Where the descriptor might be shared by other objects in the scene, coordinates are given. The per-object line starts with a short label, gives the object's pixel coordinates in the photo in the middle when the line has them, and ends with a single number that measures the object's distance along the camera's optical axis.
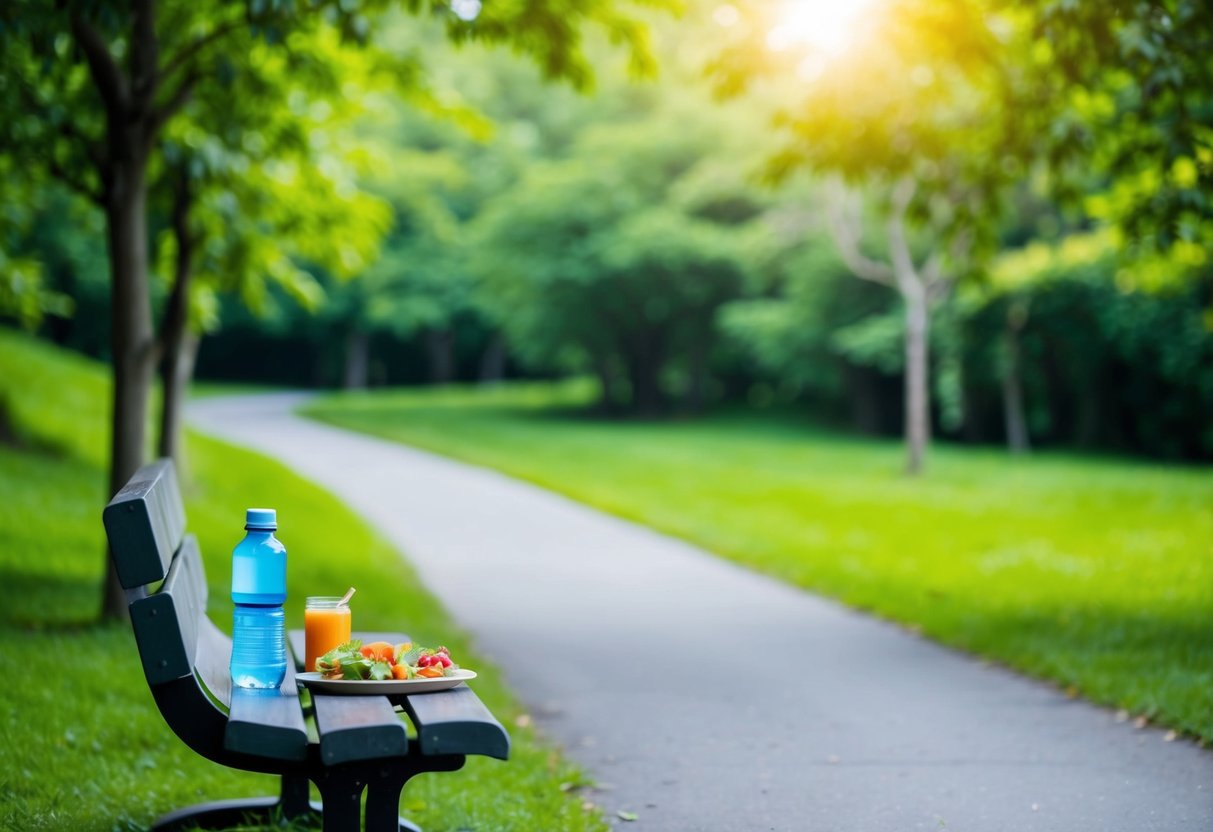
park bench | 3.28
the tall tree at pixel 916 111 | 8.64
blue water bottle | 3.80
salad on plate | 3.73
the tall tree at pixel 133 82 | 7.14
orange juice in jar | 4.05
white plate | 3.66
